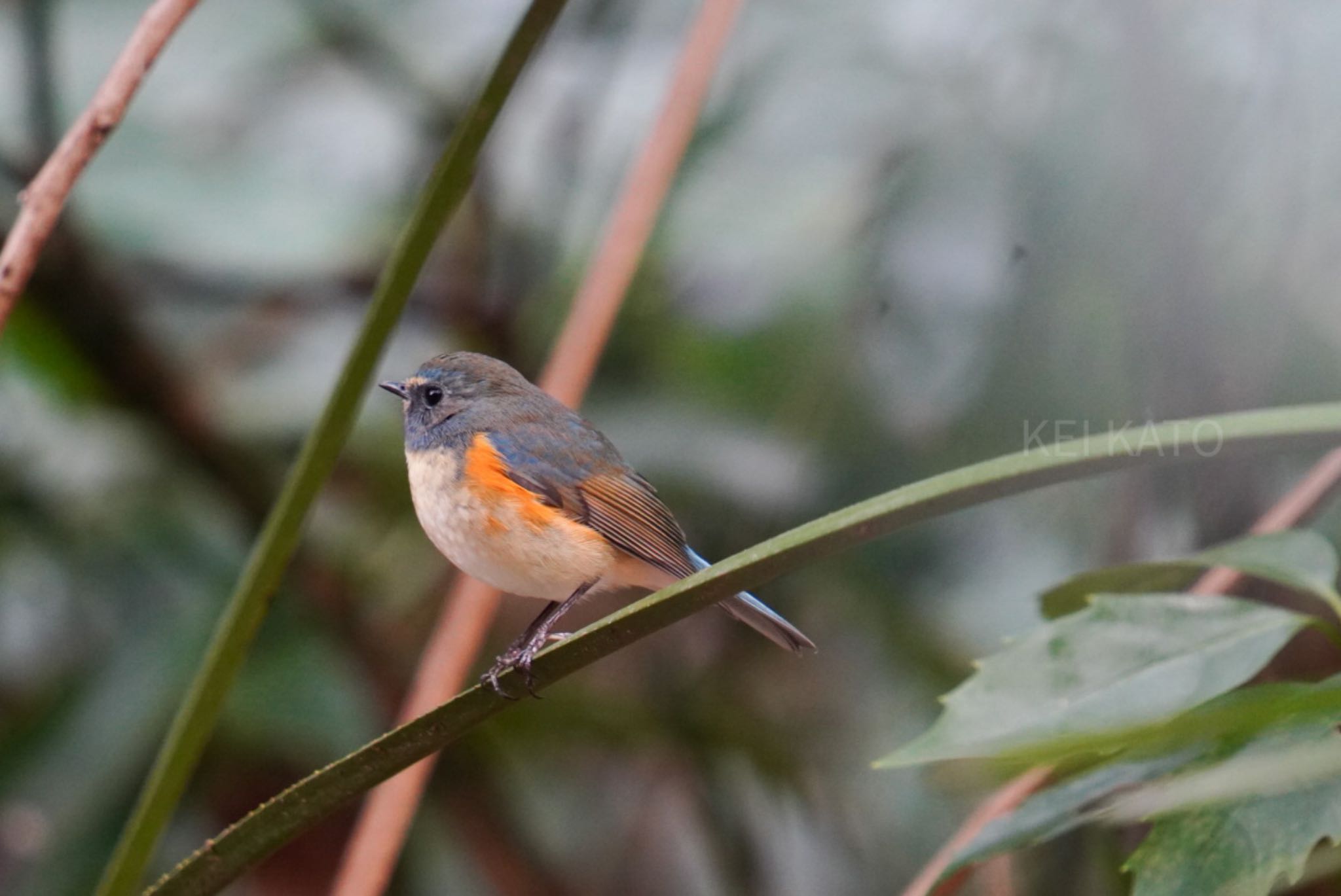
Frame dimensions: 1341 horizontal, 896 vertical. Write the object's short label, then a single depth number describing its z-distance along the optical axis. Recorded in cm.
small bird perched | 520
